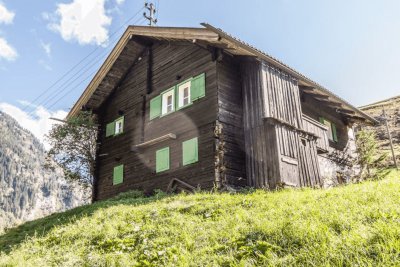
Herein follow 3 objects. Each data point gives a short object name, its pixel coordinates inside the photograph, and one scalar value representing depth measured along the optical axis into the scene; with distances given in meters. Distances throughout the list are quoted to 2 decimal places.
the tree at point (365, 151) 23.09
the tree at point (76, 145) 21.25
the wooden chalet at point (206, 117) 14.62
